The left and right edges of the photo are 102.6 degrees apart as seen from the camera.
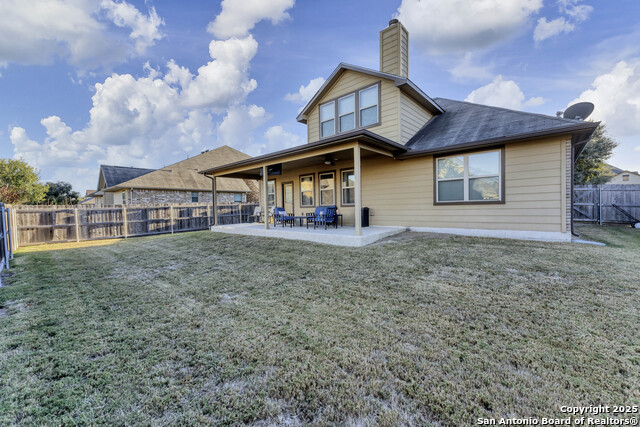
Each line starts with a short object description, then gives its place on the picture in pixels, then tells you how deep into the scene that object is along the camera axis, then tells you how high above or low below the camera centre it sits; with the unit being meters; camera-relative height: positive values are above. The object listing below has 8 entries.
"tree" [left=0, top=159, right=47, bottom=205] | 19.78 +2.52
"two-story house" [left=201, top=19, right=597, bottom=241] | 6.36 +1.46
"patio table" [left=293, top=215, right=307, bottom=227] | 9.38 -0.43
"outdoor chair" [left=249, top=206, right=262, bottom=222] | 13.74 -0.31
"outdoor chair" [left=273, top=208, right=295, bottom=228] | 9.78 -0.38
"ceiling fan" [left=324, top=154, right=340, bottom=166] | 9.05 +1.72
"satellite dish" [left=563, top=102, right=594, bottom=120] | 8.15 +3.00
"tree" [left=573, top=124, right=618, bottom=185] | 16.58 +3.02
